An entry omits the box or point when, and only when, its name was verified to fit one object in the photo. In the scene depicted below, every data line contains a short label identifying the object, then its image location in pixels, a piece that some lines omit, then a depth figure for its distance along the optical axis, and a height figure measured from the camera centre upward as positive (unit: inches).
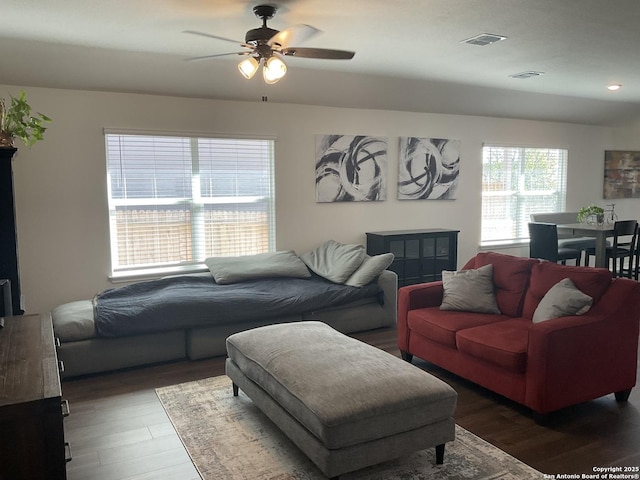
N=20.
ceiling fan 124.0 +35.5
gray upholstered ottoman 92.1 -39.5
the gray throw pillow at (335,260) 201.2 -27.8
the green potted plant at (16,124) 124.0 +17.5
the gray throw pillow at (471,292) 152.7 -30.4
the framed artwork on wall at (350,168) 233.9 +11.0
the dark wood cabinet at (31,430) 69.2 -31.7
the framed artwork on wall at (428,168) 256.4 +11.6
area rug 100.3 -54.5
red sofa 118.2 -37.3
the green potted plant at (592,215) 257.0 -12.9
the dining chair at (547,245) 251.9 -27.4
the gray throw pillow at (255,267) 194.4 -28.8
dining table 238.4 -20.6
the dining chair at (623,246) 240.4 -27.6
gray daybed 153.3 -37.2
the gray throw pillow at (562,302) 126.6 -28.0
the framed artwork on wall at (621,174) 334.6 +9.8
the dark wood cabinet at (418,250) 240.8 -28.4
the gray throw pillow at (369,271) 195.0 -30.1
